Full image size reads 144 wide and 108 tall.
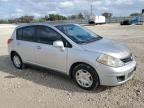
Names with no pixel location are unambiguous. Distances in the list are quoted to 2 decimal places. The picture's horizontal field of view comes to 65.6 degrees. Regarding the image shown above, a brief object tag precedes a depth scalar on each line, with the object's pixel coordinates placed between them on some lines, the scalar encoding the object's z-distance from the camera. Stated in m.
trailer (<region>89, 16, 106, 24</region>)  26.71
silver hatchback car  2.56
